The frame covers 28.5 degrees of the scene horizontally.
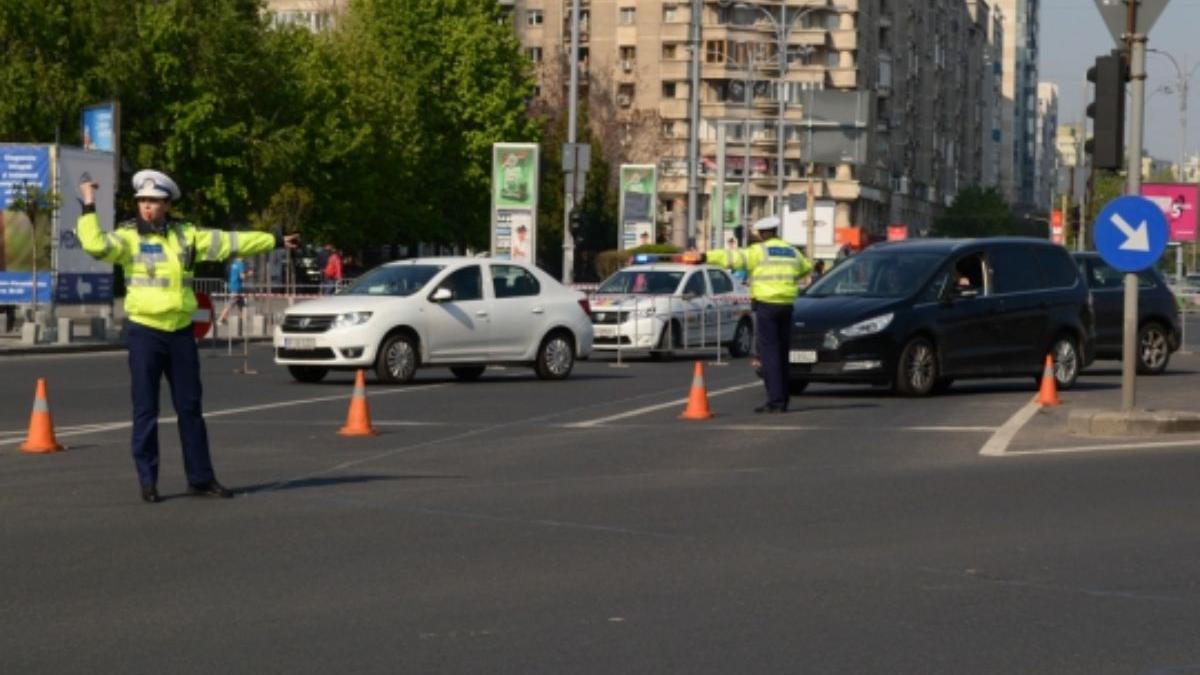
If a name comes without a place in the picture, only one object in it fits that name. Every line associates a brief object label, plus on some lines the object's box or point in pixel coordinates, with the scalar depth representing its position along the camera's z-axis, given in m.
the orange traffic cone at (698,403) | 21.27
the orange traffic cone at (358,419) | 18.89
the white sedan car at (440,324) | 27.27
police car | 36.81
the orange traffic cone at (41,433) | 16.98
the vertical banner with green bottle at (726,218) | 76.25
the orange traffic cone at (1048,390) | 23.12
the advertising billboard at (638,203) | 68.44
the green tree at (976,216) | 136.25
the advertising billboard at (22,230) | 39.62
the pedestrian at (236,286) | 40.58
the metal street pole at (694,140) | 72.88
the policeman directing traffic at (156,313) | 13.02
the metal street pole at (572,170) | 52.09
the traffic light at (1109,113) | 19.12
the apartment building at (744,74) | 129.00
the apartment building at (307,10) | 109.69
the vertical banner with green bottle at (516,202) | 50.28
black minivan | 24.16
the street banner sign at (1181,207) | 55.69
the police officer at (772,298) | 21.45
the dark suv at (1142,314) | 31.50
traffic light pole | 18.73
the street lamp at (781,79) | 75.93
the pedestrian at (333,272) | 60.20
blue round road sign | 18.73
